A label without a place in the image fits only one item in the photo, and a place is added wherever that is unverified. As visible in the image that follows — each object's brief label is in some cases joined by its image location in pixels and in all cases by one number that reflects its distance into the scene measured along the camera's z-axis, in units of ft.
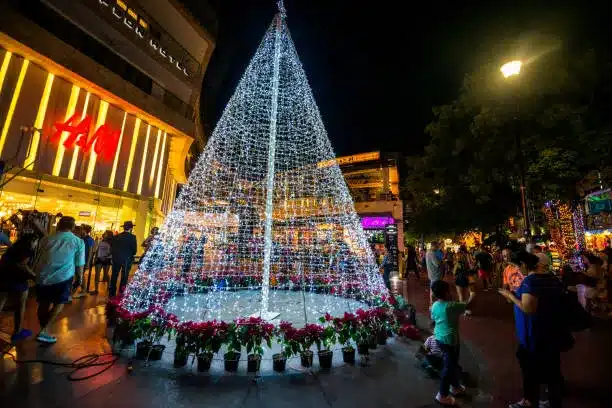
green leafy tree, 34.50
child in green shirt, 9.78
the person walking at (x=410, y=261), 44.06
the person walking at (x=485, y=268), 28.89
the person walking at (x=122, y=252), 21.85
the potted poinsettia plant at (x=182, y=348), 12.15
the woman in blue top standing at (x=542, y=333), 8.81
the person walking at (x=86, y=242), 24.49
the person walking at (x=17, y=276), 13.87
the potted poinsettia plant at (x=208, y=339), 12.07
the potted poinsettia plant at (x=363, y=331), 13.38
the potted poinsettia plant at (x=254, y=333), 12.18
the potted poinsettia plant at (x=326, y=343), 12.34
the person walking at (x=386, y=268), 28.73
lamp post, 20.71
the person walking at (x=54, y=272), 13.75
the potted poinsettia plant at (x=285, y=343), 11.88
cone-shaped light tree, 19.79
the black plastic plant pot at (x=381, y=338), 15.06
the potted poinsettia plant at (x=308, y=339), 12.35
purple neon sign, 84.55
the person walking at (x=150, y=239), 27.22
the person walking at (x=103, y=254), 26.89
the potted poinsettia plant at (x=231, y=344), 11.84
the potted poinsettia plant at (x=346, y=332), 12.94
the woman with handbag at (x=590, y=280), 21.57
